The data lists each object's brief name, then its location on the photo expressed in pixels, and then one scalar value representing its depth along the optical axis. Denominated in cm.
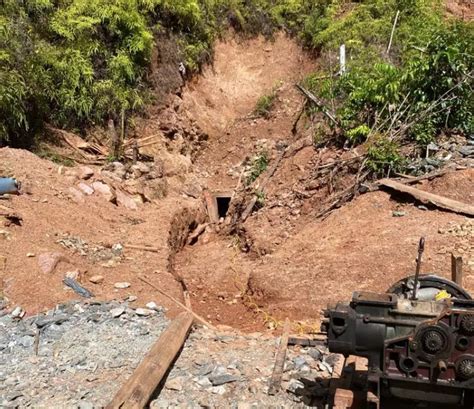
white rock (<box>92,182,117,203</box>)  874
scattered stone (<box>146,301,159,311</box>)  509
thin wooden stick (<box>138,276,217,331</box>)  521
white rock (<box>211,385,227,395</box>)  358
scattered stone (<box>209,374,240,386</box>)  369
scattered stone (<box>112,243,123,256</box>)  683
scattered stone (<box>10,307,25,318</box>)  471
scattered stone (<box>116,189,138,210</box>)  893
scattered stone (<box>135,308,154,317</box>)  491
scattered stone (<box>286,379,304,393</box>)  360
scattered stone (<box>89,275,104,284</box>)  565
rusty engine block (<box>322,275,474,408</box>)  265
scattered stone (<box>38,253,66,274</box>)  552
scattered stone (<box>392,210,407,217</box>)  707
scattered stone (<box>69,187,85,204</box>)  803
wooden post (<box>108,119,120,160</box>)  1062
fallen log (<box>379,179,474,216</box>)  668
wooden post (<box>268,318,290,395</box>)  359
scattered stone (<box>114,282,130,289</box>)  560
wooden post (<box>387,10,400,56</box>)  1109
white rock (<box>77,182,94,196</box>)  845
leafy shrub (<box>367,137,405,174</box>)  785
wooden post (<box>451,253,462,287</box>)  382
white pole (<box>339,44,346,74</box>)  1066
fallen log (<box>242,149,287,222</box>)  950
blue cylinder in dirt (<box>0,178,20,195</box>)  688
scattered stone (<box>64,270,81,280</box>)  554
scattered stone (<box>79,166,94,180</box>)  878
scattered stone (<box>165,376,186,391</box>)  365
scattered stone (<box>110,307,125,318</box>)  481
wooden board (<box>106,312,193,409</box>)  319
